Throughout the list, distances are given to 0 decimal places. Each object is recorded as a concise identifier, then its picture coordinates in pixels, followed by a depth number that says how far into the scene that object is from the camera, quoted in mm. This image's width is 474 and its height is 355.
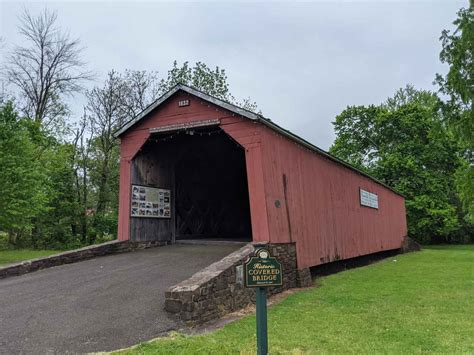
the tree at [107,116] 27156
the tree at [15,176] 14203
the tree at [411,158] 28856
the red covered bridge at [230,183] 9945
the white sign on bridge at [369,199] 16223
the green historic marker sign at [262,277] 4125
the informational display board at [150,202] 11867
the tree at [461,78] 11962
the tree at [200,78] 29047
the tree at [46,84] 27406
